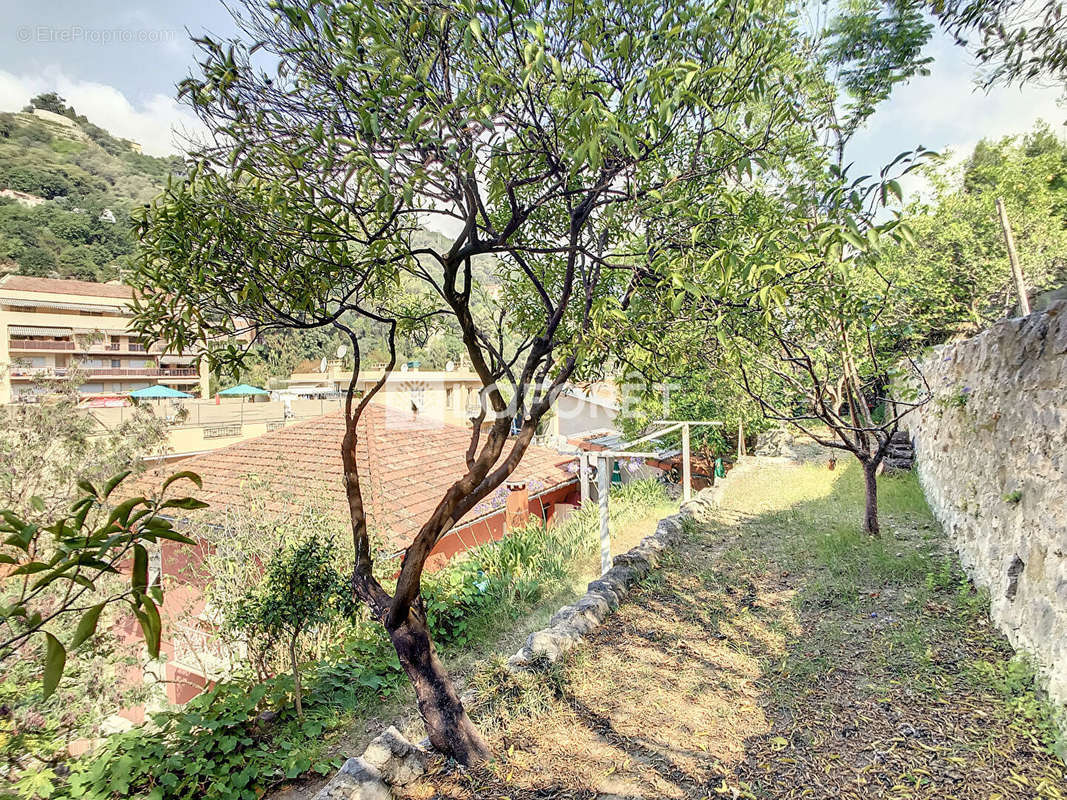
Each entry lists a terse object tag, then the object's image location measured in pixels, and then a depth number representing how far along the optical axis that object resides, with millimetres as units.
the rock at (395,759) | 2637
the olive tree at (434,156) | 1979
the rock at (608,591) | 4793
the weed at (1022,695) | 2531
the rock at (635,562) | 5535
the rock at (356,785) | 2441
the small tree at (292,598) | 3895
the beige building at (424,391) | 14289
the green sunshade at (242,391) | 22172
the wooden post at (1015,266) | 5398
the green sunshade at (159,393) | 16344
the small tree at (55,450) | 5500
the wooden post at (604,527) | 6105
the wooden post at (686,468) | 10141
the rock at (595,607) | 4473
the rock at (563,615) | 4340
